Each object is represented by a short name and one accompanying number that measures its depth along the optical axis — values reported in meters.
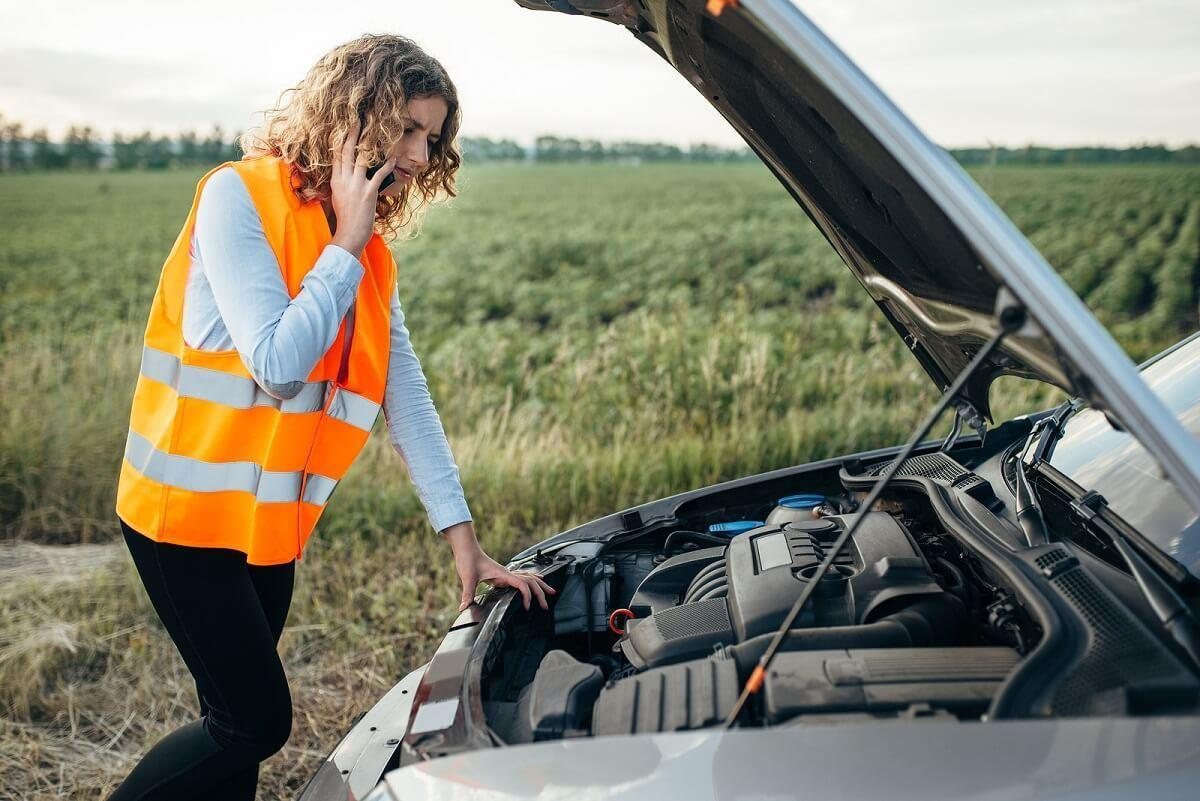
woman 1.88
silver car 1.31
